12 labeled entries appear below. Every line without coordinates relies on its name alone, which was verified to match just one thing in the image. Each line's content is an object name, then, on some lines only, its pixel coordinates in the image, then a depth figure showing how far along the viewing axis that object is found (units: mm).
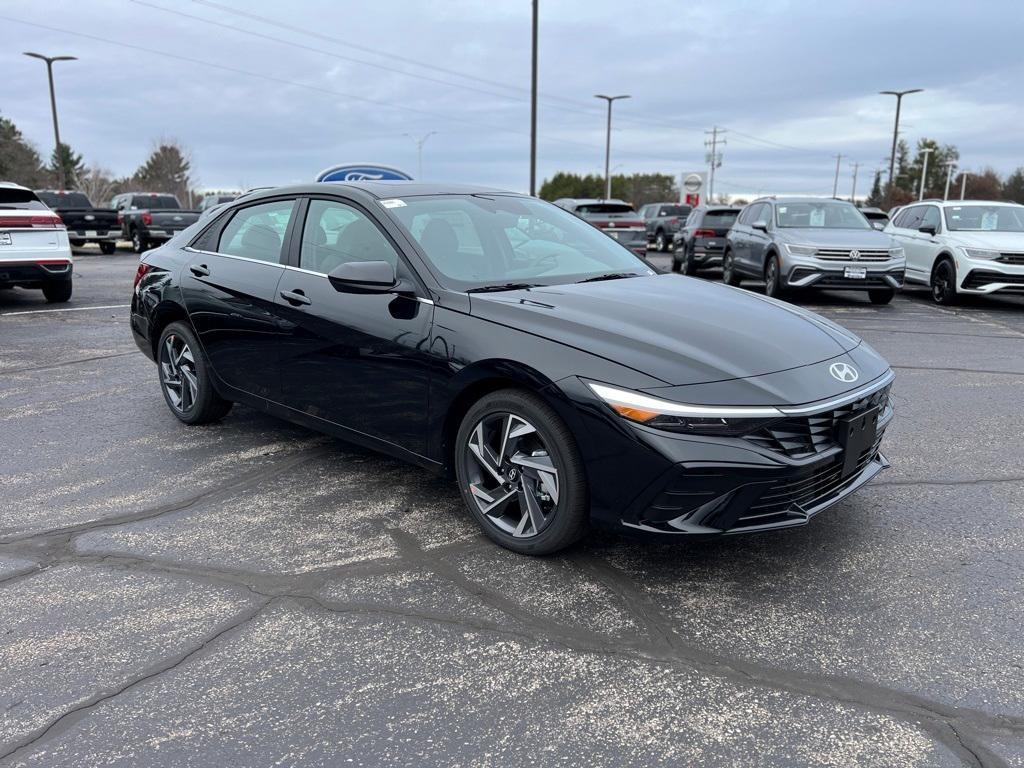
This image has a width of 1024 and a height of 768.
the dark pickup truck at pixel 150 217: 26375
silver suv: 12367
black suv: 18000
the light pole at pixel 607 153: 44312
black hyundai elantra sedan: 3148
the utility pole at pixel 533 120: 26266
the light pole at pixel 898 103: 40994
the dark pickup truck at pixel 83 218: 24562
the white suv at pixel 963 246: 12219
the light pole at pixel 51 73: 35219
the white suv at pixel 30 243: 10938
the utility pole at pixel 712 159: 80750
